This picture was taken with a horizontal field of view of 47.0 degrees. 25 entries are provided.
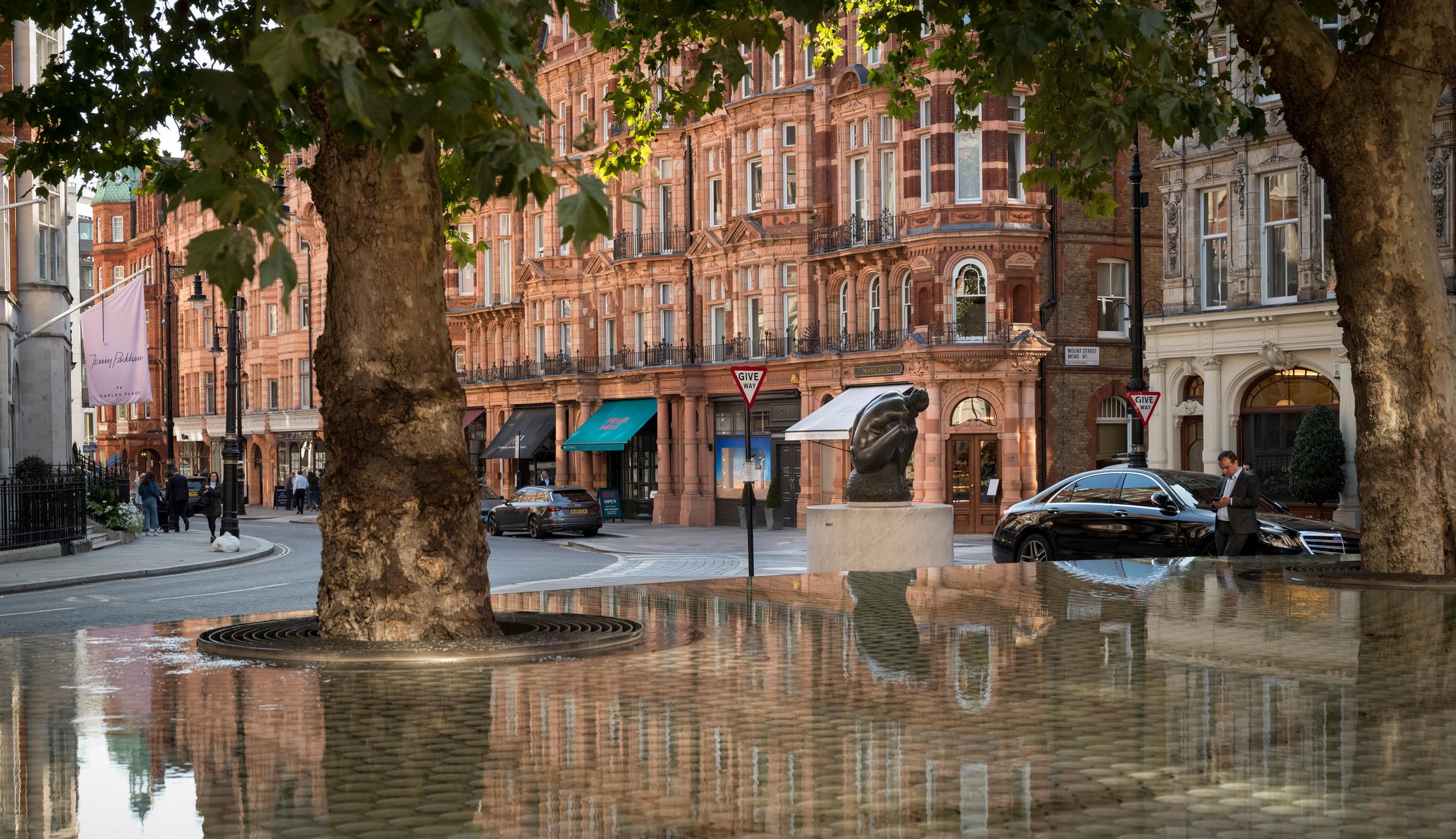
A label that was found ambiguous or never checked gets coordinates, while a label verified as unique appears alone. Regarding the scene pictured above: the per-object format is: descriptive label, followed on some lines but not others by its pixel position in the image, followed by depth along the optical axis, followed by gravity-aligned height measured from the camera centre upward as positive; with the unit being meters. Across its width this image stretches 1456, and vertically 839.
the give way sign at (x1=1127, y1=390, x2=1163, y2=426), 27.41 +0.29
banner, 32.28 +1.61
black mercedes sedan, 20.00 -1.30
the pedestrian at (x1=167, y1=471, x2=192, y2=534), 45.16 -1.78
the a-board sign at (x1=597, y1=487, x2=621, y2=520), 54.03 -2.50
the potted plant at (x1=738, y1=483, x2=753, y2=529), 21.08 -0.96
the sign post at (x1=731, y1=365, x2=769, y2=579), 21.86 +0.59
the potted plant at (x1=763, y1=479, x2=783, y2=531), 45.09 -2.20
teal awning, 52.34 +0.02
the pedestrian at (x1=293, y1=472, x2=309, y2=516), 65.19 -2.28
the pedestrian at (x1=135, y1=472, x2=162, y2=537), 43.16 -1.71
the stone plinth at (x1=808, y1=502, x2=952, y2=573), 18.72 -1.28
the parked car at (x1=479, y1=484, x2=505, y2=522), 47.34 -2.07
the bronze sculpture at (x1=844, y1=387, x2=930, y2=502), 19.11 -0.30
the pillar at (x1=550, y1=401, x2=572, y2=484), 56.72 -0.26
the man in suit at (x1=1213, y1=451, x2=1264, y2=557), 18.58 -0.95
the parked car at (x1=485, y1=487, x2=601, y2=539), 43.12 -2.19
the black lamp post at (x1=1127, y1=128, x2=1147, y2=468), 28.05 +1.58
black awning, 57.28 -0.17
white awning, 42.09 +0.14
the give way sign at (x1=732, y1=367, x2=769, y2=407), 21.92 +0.60
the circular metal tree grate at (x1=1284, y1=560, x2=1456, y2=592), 12.85 -1.30
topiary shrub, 31.80 -0.81
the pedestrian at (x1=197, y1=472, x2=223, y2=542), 38.09 -1.70
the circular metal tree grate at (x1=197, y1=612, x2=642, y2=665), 8.95 -1.23
